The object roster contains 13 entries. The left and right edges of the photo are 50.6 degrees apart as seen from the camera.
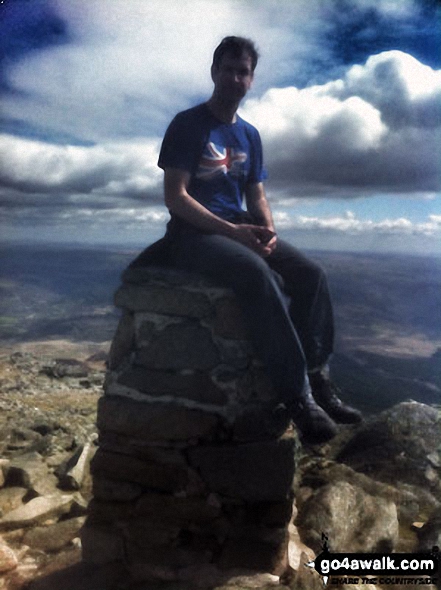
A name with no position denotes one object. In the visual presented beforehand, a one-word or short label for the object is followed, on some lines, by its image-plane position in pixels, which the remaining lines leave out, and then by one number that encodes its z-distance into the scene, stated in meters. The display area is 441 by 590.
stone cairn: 2.94
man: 2.80
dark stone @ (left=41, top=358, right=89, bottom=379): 22.58
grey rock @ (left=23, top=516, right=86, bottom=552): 3.47
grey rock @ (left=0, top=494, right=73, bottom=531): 3.69
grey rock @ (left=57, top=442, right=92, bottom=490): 4.30
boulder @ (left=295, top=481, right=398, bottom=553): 3.35
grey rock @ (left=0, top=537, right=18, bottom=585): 3.12
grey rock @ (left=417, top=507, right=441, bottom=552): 3.33
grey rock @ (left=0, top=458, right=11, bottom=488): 4.43
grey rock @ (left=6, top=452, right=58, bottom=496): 4.25
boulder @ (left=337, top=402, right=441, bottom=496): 4.50
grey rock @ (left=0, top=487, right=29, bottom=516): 4.02
